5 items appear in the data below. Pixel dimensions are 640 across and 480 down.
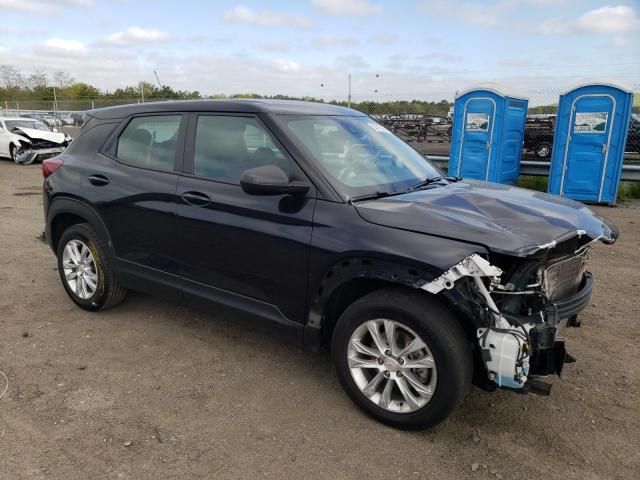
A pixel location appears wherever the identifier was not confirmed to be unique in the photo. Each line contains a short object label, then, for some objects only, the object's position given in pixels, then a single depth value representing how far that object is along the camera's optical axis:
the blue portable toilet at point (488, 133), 11.38
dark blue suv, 2.64
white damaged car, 16.98
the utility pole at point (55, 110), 27.27
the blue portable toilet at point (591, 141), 10.05
